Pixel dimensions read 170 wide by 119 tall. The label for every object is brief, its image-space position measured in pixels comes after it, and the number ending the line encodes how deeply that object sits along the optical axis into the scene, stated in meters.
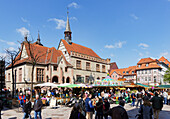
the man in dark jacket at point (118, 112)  4.66
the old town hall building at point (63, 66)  31.31
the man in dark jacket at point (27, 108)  9.03
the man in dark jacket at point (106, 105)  7.52
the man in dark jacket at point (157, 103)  9.06
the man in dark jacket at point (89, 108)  8.07
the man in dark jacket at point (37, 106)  8.87
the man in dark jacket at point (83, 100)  8.26
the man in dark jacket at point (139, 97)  14.83
